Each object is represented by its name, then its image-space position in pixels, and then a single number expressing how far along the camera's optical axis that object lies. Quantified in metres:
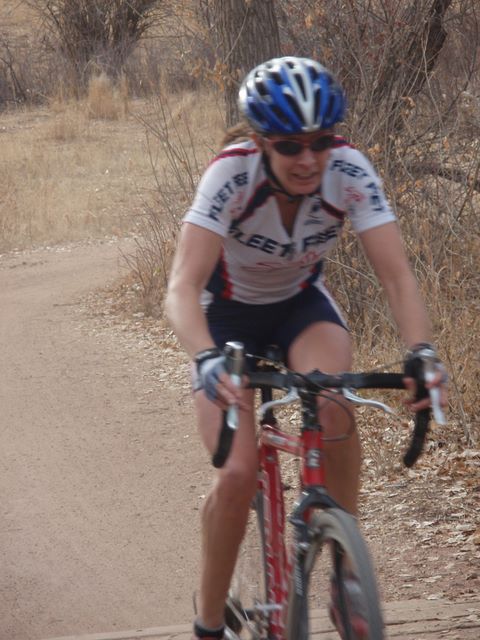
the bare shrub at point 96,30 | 37.74
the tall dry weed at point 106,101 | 34.79
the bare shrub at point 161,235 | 13.92
